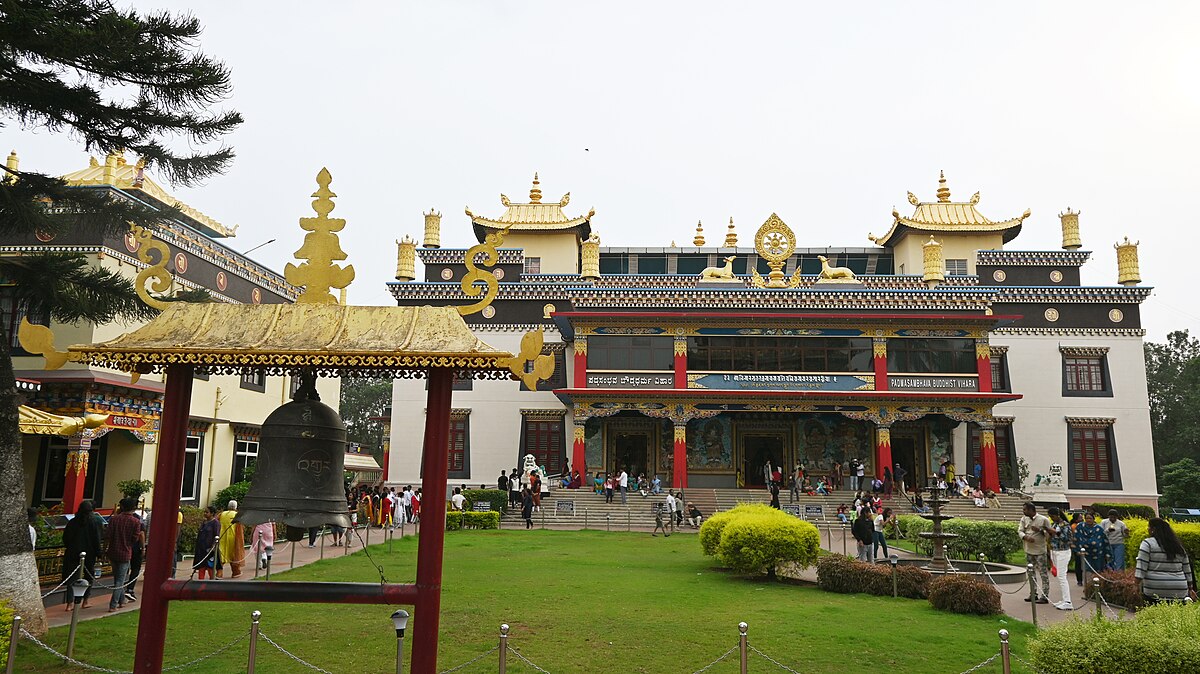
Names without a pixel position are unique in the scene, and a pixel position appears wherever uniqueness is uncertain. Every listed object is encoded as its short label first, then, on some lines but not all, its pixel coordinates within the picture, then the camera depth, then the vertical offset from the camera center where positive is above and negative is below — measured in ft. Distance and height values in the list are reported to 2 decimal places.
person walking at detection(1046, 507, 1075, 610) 40.16 -4.31
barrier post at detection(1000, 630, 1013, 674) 22.30 -4.97
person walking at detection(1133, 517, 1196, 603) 28.45 -3.32
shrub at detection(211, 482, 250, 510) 83.15 -3.73
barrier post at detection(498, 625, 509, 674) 22.13 -4.93
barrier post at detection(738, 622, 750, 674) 22.78 -4.86
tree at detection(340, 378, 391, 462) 218.18 +12.49
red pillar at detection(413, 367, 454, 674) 20.86 -1.64
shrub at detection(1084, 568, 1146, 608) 39.17 -5.76
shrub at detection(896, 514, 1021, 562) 57.36 -4.98
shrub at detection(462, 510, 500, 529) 79.92 -5.68
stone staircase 86.22 -4.69
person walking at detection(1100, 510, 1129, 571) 45.91 -3.80
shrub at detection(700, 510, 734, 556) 50.96 -4.17
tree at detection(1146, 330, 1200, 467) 147.13 +13.24
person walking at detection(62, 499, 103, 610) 36.55 -3.62
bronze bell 21.21 -0.30
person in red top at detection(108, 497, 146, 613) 37.50 -4.01
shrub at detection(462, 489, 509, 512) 88.02 -3.81
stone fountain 47.42 -4.00
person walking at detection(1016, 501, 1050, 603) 41.73 -3.80
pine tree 30.01 +13.24
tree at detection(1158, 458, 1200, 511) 122.93 -2.09
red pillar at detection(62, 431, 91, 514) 67.82 -1.25
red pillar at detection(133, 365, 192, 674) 21.07 -1.57
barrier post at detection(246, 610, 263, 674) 23.08 -5.17
